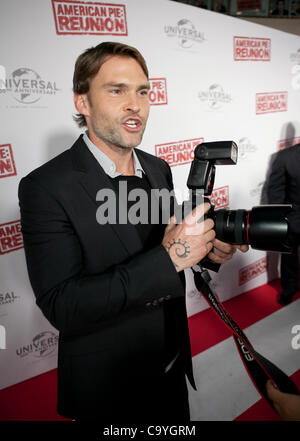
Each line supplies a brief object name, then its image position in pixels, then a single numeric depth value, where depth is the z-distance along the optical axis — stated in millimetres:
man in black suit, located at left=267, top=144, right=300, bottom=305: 2145
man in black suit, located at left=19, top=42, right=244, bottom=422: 776
